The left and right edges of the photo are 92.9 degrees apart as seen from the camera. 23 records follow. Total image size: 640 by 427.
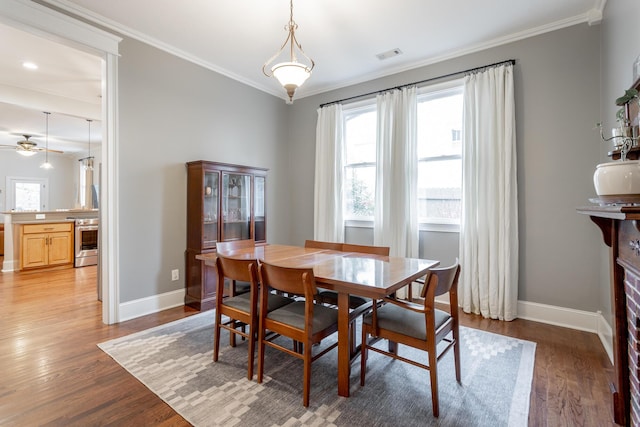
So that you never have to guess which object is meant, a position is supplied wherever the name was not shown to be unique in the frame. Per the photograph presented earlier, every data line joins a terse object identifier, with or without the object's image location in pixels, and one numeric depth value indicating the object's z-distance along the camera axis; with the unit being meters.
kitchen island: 5.24
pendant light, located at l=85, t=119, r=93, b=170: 8.53
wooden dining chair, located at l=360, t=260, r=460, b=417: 1.65
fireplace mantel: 1.33
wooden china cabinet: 3.46
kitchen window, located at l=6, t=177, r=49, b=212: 9.18
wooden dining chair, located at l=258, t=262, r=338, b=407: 1.73
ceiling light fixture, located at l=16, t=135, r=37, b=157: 6.91
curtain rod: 3.14
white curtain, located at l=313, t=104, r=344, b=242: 4.37
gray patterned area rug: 1.67
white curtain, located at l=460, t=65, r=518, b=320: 3.07
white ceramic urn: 1.32
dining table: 1.66
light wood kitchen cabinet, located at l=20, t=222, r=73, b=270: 5.21
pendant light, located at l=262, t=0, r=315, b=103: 2.19
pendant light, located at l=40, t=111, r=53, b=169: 6.03
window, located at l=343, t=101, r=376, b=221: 4.25
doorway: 2.80
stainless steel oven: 5.79
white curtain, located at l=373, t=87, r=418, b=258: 3.70
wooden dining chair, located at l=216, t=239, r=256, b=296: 2.55
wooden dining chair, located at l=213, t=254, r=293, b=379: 1.99
